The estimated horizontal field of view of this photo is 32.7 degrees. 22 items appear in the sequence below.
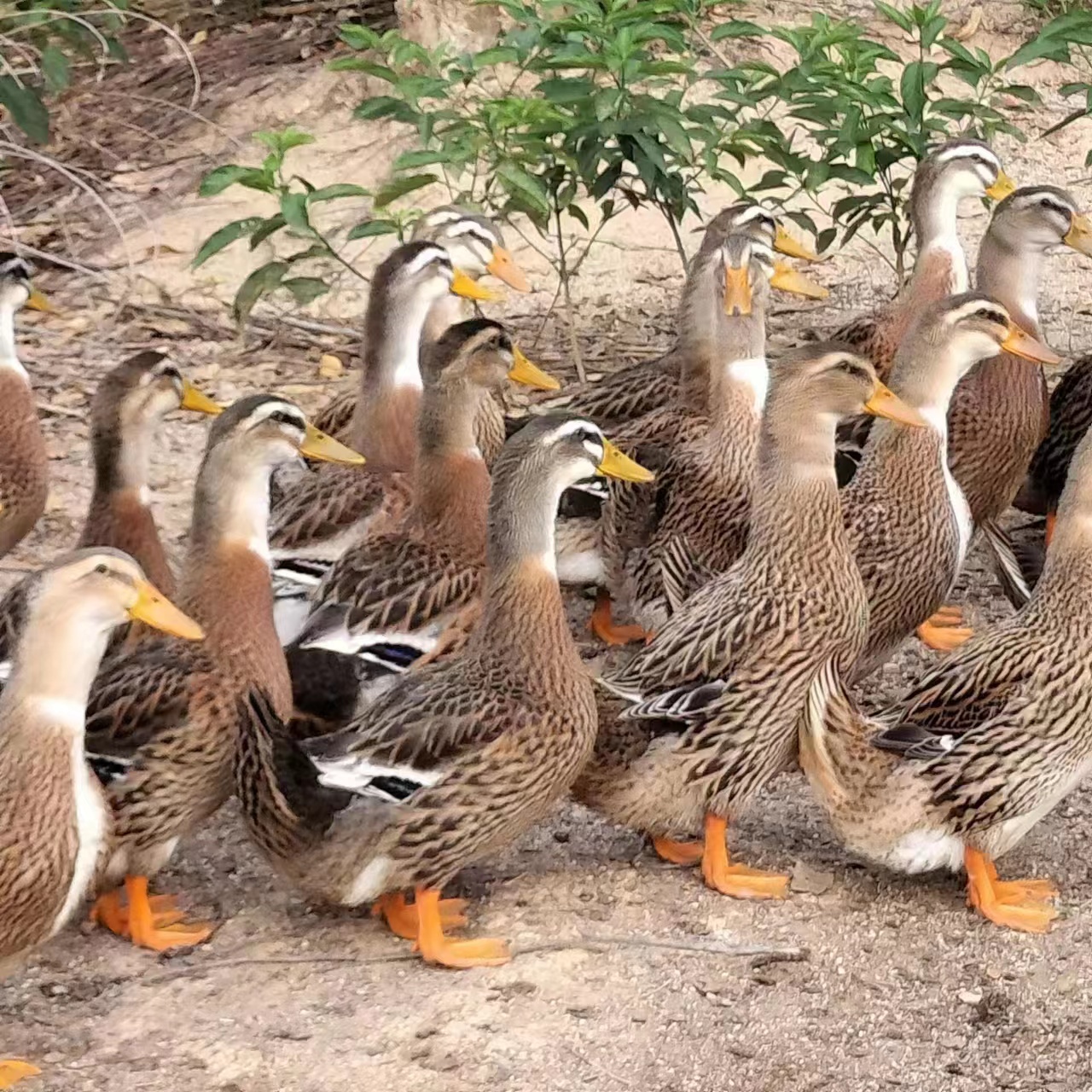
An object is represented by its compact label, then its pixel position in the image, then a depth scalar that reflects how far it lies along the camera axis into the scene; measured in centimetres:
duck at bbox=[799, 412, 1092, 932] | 419
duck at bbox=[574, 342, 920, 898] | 436
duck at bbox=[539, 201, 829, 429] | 574
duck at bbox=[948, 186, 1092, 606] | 571
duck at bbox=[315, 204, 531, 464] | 607
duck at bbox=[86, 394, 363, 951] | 412
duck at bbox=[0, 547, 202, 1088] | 364
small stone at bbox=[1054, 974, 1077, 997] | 398
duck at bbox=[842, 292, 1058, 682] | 505
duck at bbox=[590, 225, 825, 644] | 527
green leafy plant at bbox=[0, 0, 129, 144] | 520
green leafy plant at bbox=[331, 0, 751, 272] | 600
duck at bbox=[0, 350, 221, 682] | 482
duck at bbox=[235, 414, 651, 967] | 400
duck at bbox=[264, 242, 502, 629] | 527
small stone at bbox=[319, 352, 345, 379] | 722
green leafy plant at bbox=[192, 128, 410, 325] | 609
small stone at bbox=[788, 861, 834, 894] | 438
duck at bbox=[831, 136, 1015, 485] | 607
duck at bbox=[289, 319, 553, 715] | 476
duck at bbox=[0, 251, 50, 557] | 554
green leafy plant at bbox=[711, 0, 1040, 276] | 622
